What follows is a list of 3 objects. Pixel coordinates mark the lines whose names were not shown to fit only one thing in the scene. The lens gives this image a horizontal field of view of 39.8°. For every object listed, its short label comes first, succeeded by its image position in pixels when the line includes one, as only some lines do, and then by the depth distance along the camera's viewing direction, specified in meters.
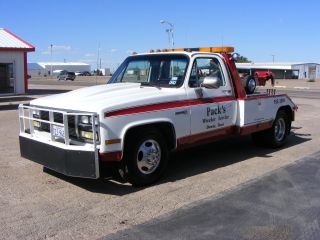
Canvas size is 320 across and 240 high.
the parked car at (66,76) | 74.46
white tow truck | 5.86
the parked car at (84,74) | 108.99
